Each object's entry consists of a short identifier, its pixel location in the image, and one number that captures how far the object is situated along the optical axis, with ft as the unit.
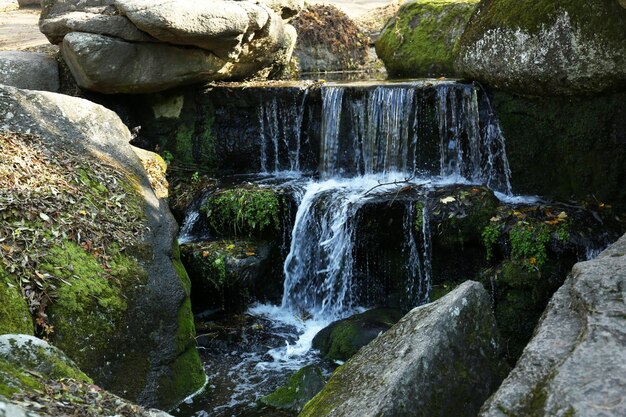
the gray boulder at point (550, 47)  22.82
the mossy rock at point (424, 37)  35.70
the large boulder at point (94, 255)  18.29
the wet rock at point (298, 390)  19.35
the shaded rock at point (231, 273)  26.27
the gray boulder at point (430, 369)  12.42
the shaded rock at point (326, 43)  46.91
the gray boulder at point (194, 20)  28.09
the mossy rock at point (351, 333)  22.71
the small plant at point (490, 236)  23.89
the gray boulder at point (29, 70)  31.32
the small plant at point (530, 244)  22.74
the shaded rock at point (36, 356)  12.30
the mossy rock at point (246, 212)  27.78
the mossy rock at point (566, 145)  24.53
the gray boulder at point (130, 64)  29.37
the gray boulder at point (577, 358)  8.92
